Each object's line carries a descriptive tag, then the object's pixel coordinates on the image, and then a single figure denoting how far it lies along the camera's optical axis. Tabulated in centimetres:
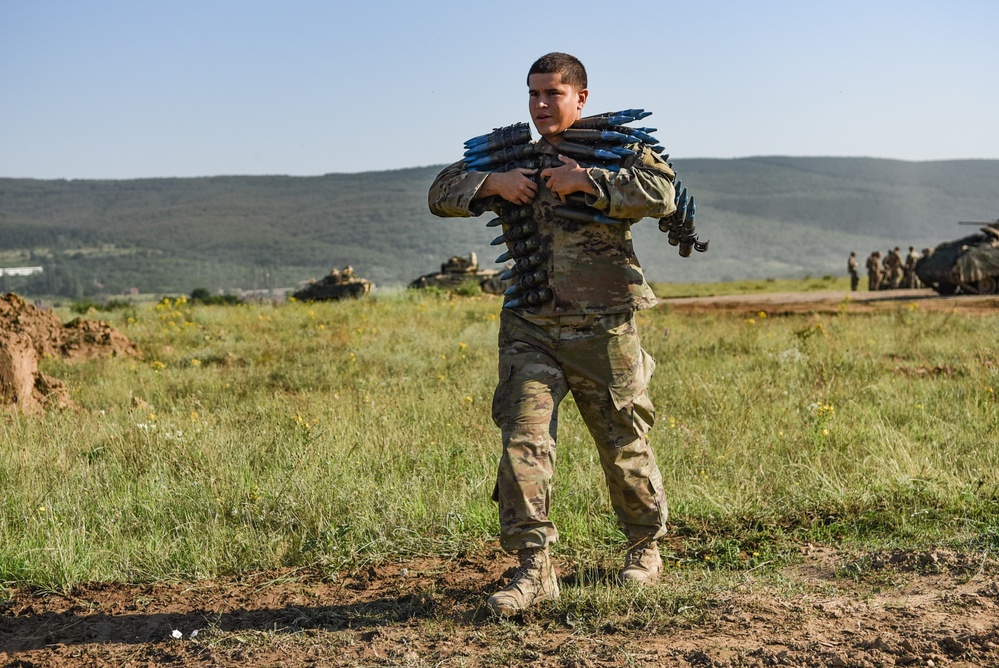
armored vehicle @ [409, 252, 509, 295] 2894
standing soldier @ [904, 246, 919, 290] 2972
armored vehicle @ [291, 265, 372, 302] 2572
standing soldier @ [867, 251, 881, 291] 3070
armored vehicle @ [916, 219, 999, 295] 2220
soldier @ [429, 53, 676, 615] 424
